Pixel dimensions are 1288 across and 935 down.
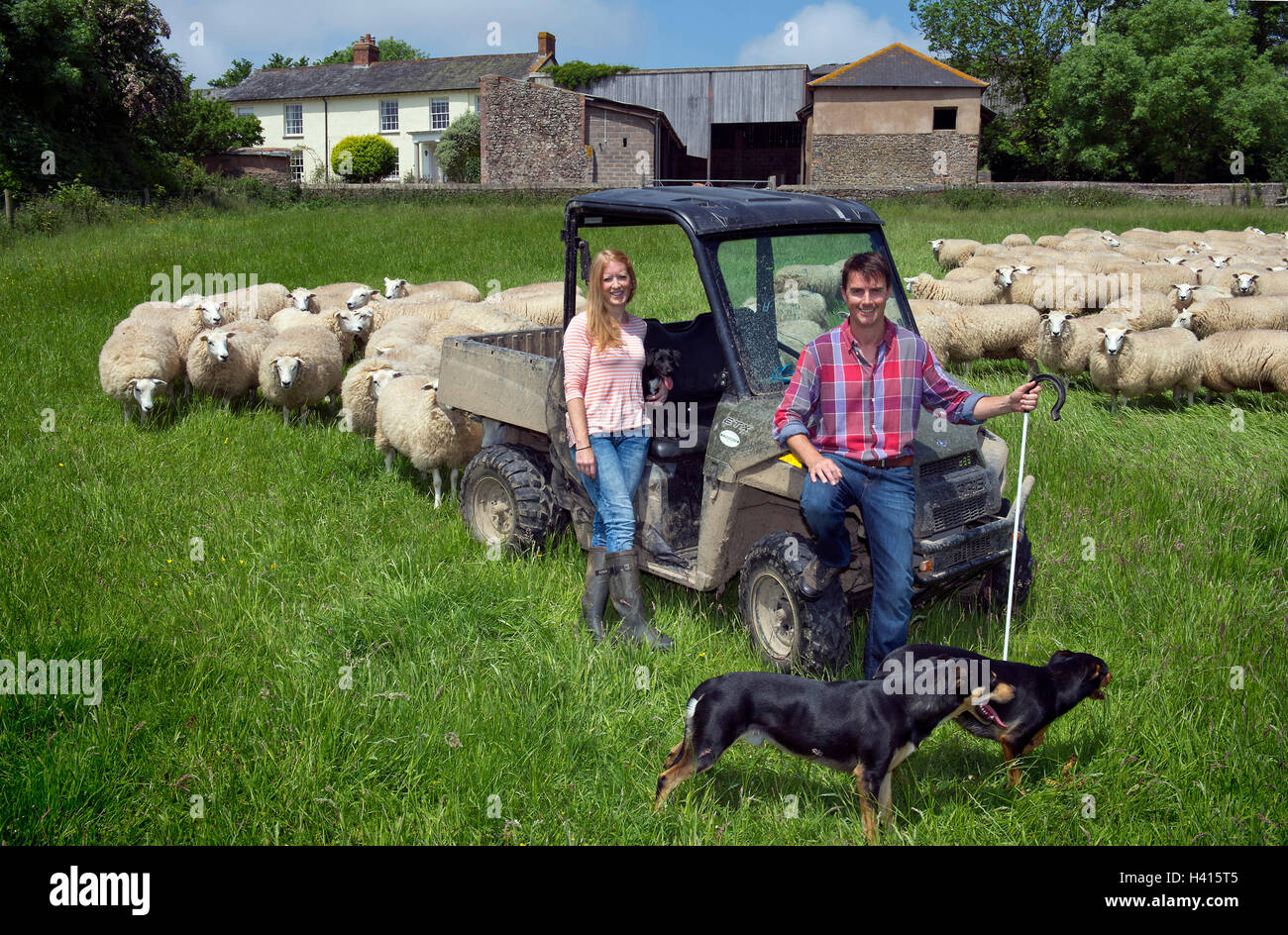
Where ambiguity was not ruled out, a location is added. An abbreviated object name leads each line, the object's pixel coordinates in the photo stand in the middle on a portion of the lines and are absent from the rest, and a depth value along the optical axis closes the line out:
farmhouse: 52.03
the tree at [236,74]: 89.44
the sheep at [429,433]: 7.16
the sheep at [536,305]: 12.12
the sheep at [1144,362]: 10.44
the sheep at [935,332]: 11.62
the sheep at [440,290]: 13.43
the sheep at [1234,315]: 12.08
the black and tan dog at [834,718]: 3.25
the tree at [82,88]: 25.30
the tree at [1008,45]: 49.59
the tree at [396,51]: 89.35
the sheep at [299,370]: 9.09
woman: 4.70
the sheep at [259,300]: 12.11
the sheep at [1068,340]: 11.30
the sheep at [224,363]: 9.50
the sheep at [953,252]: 19.86
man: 3.89
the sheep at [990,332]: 12.29
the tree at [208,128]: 43.34
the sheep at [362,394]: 8.37
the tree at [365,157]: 49.75
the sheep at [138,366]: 9.12
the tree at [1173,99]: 41.44
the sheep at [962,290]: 14.57
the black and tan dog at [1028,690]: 3.42
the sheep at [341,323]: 11.24
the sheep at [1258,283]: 14.04
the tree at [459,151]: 46.44
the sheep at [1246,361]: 10.20
